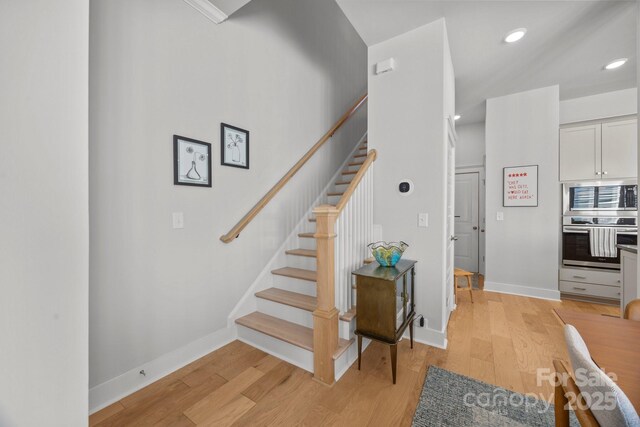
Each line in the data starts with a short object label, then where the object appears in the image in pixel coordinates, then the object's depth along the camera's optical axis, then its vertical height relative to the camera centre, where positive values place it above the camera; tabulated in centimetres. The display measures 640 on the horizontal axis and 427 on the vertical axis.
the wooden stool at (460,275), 326 -79
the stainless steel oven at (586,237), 310 -30
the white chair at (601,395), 58 -43
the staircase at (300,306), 199 -81
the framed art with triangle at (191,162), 194 +39
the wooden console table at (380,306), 179 -67
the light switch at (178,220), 196 -6
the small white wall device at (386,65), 244 +141
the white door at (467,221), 472 -15
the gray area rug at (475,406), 147 -119
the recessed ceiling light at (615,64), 282 +167
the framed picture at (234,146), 226 +60
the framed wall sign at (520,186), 356 +39
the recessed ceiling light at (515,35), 233 +165
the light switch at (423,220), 234 -7
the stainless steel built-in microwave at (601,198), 319 +20
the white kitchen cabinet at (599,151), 322 +81
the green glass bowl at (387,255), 205 -34
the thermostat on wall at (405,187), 240 +24
